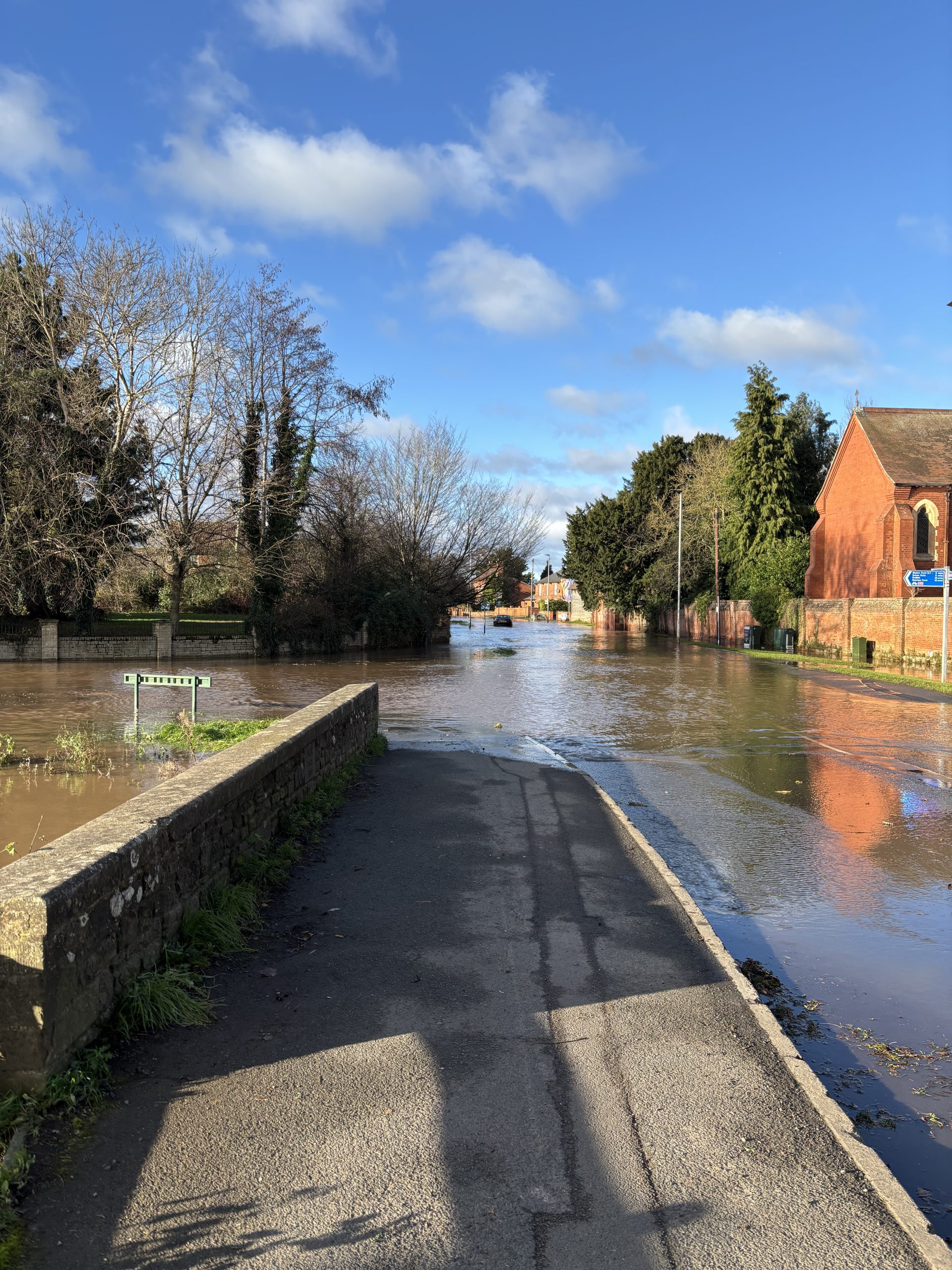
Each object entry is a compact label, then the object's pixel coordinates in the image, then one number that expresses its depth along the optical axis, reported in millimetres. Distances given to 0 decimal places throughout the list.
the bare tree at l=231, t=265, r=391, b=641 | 33156
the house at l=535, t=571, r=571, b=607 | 154375
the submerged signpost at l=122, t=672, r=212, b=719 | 12875
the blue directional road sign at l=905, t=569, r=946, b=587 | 25688
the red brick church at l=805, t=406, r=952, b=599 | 39875
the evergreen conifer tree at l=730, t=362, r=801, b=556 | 48562
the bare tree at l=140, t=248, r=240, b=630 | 30688
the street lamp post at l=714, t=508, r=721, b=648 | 48312
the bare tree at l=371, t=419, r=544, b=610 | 46281
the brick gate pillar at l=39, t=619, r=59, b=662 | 30344
